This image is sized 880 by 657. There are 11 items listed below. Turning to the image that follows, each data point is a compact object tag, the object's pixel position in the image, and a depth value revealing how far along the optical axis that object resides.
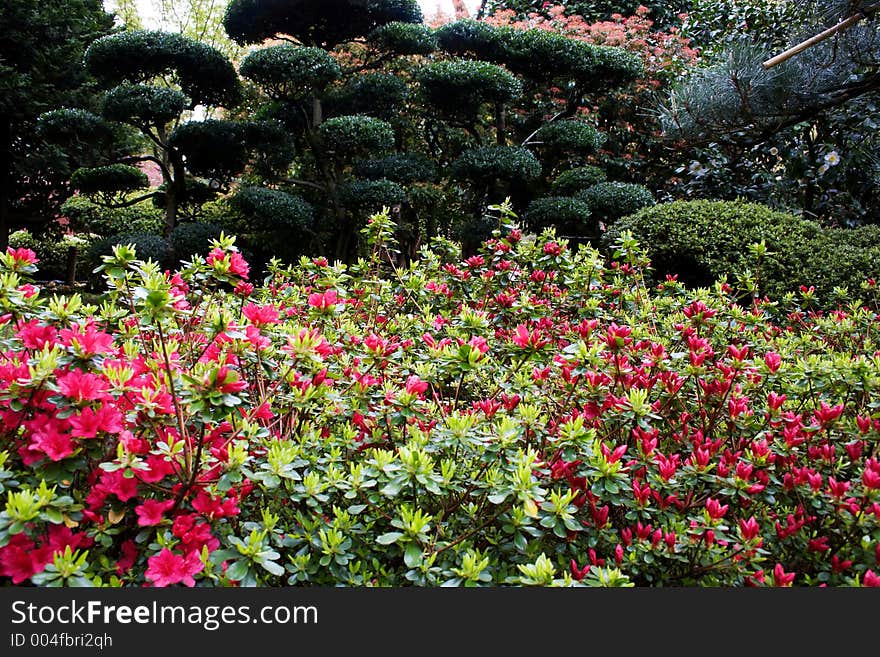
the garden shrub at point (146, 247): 5.67
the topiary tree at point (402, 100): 5.88
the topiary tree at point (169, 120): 5.62
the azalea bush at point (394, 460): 1.00
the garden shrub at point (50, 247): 9.19
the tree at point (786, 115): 4.66
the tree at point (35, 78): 8.04
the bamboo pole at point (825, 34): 3.77
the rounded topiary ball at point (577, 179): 6.49
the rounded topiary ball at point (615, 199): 6.00
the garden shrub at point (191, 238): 5.72
